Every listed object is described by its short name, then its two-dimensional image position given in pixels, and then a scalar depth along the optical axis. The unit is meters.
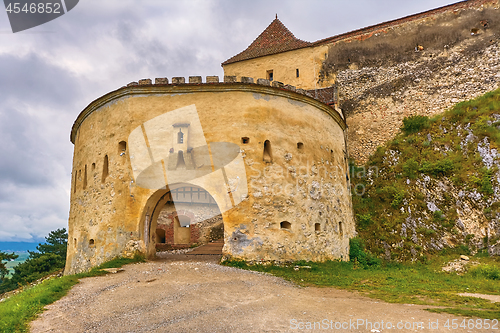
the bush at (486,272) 11.80
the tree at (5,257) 23.62
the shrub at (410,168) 16.55
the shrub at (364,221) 15.83
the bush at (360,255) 14.23
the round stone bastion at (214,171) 12.20
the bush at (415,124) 18.64
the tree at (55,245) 29.37
